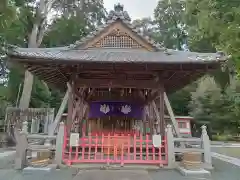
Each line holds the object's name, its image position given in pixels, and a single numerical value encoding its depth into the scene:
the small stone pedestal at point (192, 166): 4.37
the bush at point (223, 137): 16.41
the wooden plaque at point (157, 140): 5.10
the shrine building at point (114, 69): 5.13
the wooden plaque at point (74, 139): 5.05
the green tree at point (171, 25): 26.85
